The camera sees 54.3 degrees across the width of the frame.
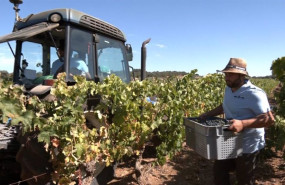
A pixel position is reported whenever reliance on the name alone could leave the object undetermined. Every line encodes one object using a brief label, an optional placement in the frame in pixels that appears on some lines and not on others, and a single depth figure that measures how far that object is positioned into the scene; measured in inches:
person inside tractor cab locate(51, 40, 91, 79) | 142.6
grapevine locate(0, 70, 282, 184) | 98.4
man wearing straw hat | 93.7
